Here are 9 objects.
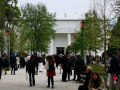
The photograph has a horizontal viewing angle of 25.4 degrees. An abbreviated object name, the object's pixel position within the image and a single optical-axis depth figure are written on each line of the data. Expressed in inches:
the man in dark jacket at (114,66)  465.0
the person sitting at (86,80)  377.7
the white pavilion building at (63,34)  2717.0
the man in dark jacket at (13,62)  895.3
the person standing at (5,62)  761.0
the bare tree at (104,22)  952.1
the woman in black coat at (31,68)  588.1
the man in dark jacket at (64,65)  682.6
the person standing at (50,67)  567.8
